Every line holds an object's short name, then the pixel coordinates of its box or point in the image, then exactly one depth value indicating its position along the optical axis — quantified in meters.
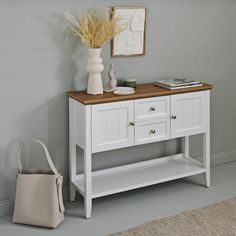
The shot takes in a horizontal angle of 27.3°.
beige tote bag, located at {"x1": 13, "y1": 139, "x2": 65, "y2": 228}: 2.95
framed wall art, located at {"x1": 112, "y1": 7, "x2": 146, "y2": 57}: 3.32
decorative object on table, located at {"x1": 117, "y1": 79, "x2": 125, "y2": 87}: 3.43
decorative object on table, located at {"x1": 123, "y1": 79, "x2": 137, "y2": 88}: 3.36
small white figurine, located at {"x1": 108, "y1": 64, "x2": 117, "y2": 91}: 3.25
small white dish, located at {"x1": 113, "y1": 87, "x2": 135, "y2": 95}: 3.16
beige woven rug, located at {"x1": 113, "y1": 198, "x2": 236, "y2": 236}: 2.93
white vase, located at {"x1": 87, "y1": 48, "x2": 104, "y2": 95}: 3.10
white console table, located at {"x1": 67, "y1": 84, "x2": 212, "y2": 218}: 3.06
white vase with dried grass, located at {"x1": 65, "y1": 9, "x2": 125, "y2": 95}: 3.07
